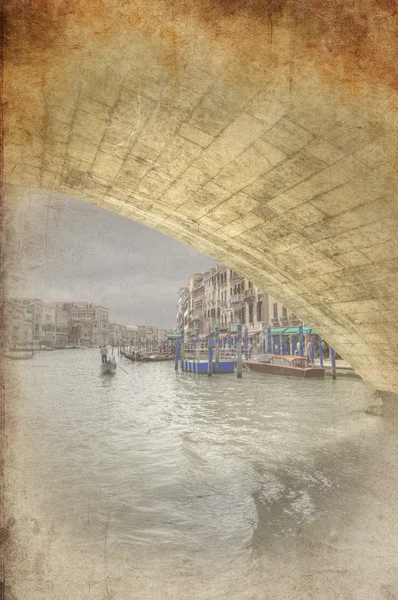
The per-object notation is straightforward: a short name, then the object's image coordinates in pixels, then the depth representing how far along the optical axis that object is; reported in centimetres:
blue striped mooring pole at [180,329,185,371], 3429
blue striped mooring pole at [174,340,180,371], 3466
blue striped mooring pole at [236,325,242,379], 2734
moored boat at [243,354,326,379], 2408
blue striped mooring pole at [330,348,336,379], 2327
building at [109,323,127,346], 8344
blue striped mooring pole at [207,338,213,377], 2878
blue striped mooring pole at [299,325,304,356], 2778
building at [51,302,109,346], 7506
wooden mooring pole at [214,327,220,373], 3027
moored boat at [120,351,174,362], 5022
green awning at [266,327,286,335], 3701
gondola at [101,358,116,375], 3388
